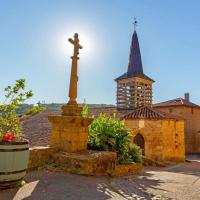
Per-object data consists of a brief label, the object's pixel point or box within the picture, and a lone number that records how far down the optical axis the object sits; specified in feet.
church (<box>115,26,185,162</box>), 56.03
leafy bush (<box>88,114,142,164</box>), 22.90
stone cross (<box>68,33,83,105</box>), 21.59
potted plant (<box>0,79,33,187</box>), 12.89
